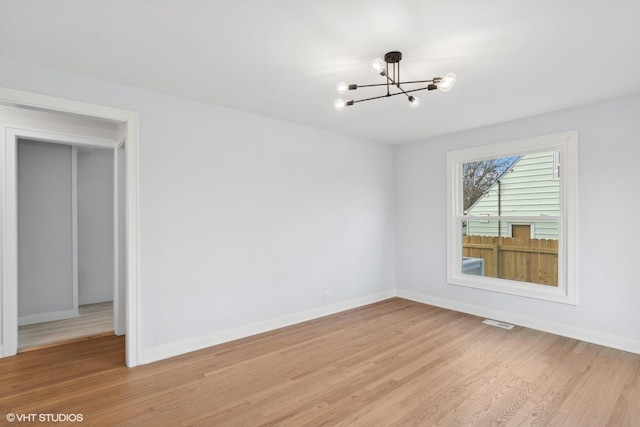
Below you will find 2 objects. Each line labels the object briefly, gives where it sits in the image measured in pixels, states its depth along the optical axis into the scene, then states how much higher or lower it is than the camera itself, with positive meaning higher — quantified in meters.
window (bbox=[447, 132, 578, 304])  3.64 -0.07
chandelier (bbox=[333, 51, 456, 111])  2.11 +1.07
